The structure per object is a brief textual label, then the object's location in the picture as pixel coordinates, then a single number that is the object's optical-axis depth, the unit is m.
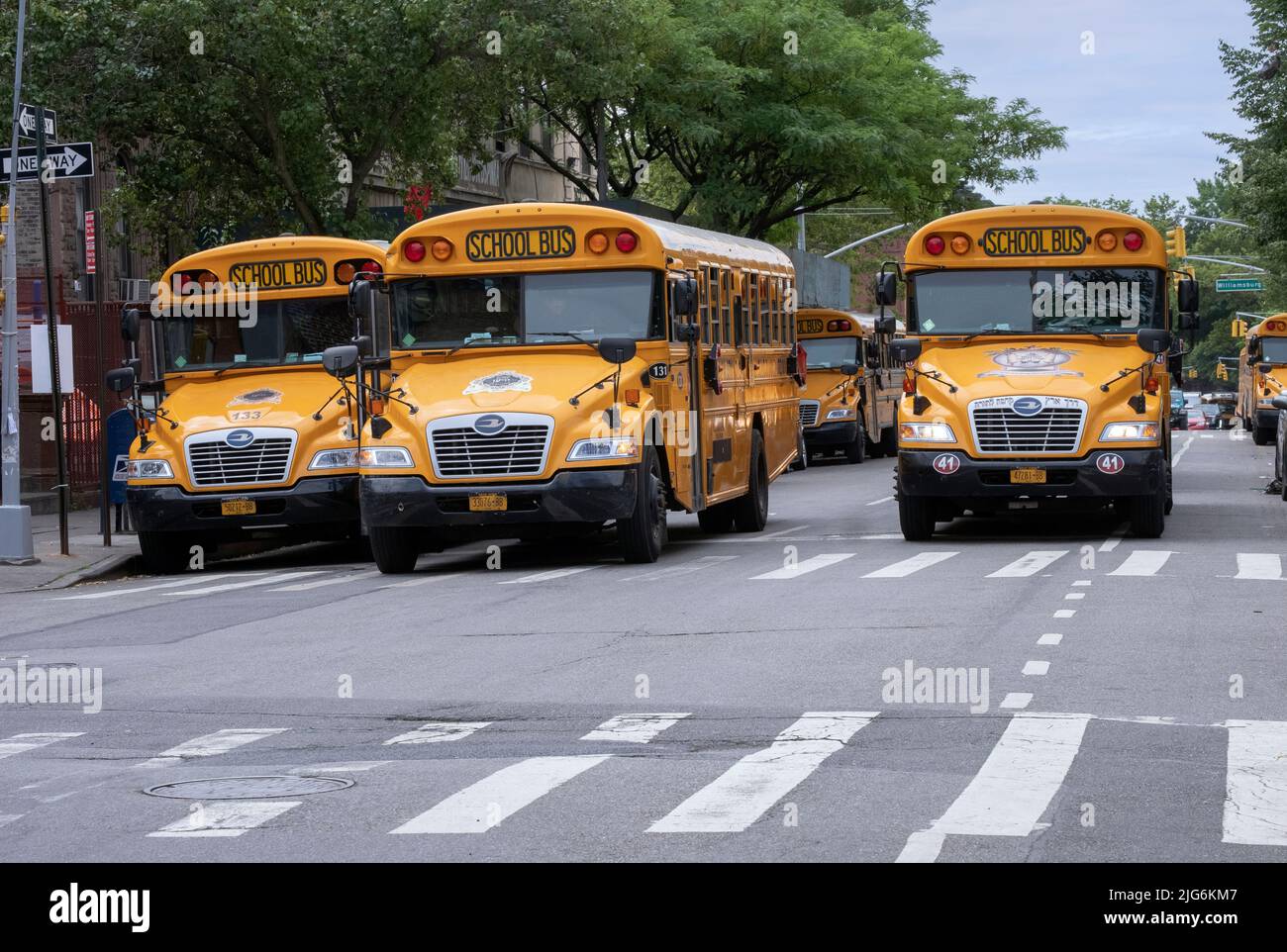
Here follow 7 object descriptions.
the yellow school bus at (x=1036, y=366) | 19.20
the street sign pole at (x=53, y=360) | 19.94
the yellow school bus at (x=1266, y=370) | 48.19
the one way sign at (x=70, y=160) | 19.80
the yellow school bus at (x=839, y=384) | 41.84
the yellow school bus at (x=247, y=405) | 19.86
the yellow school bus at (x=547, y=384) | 17.55
